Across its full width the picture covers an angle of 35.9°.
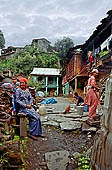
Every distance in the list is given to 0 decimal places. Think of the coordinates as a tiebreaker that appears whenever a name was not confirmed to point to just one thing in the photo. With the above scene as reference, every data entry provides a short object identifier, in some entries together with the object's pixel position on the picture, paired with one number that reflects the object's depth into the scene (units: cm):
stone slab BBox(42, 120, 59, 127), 568
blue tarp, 1429
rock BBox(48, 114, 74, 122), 628
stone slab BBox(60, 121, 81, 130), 508
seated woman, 434
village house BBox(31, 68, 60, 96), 2660
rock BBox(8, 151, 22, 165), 255
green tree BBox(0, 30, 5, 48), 3519
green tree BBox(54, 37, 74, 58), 3478
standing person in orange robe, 530
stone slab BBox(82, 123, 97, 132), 473
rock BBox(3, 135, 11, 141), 298
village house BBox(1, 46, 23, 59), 3981
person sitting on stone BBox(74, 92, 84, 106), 893
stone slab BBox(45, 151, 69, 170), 293
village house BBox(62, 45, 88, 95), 1644
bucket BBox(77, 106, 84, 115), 707
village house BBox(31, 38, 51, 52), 4015
